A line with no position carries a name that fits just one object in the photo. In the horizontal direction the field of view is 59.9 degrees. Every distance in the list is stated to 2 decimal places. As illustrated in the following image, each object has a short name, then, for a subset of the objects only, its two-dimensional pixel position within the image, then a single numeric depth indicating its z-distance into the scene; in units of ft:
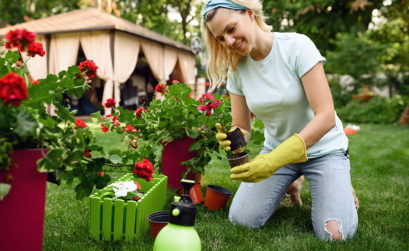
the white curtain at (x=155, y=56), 32.94
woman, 5.18
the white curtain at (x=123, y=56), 28.40
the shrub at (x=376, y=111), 28.66
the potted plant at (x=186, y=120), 6.86
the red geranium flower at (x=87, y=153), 4.13
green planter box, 5.01
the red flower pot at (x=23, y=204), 3.45
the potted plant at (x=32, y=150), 3.24
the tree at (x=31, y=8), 46.91
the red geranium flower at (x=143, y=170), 4.23
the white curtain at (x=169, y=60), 36.12
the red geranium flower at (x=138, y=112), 7.37
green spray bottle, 3.81
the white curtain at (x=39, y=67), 29.53
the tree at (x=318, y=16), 35.63
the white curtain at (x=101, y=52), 27.50
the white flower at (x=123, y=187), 5.33
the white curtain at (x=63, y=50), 28.86
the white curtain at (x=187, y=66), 39.96
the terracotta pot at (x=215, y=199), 6.72
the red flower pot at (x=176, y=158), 7.58
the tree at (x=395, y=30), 47.14
